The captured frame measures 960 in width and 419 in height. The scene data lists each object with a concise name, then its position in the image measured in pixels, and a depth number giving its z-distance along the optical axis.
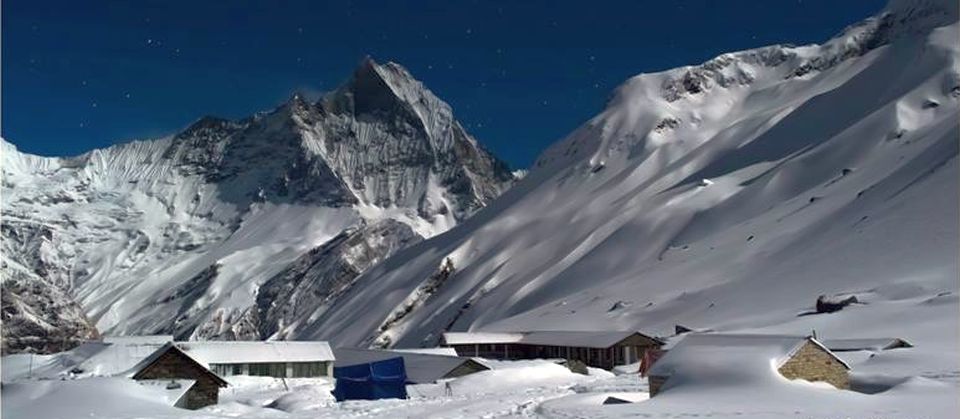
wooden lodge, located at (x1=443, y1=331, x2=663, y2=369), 72.06
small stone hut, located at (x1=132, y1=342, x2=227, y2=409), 43.41
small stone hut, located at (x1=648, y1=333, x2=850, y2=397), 29.11
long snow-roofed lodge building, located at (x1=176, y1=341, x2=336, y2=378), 63.94
